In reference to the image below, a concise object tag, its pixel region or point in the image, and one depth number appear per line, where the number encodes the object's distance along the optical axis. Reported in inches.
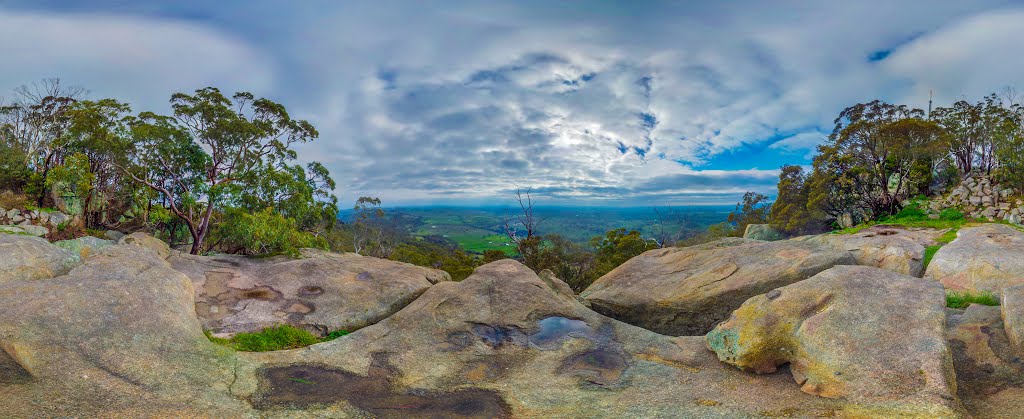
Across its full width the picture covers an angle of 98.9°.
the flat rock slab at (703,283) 636.7
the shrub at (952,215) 1509.6
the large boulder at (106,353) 330.3
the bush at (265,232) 1007.0
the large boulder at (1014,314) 386.0
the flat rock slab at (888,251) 700.7
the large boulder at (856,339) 346.4
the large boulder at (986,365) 341.2
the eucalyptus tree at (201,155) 1166.3
